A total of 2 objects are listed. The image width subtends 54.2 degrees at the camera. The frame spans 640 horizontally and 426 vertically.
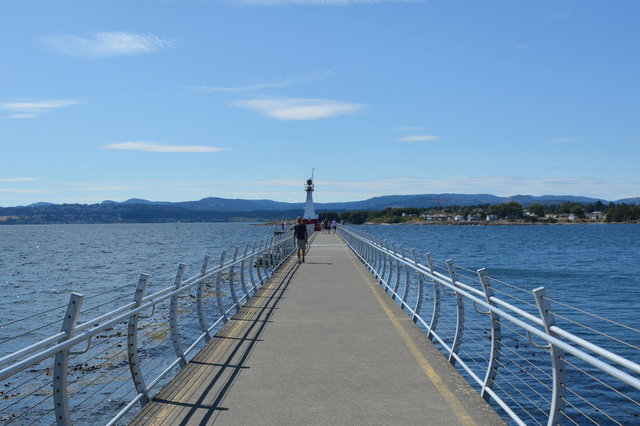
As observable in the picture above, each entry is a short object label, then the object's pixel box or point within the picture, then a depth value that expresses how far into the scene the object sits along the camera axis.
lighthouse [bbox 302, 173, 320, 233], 65.19
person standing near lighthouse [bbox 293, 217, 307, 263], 25.08
